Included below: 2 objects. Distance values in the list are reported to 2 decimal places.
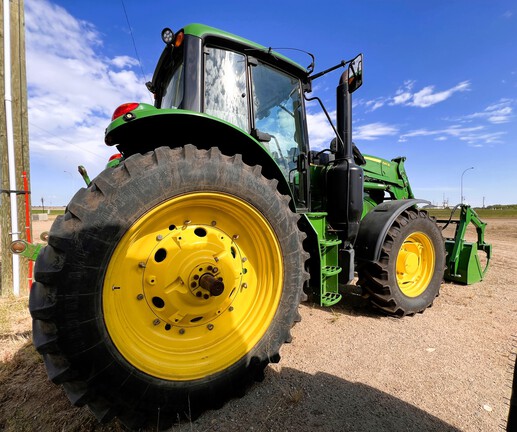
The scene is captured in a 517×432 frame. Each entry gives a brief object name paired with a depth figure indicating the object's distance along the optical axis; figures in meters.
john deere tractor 1.46
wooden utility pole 4.14
